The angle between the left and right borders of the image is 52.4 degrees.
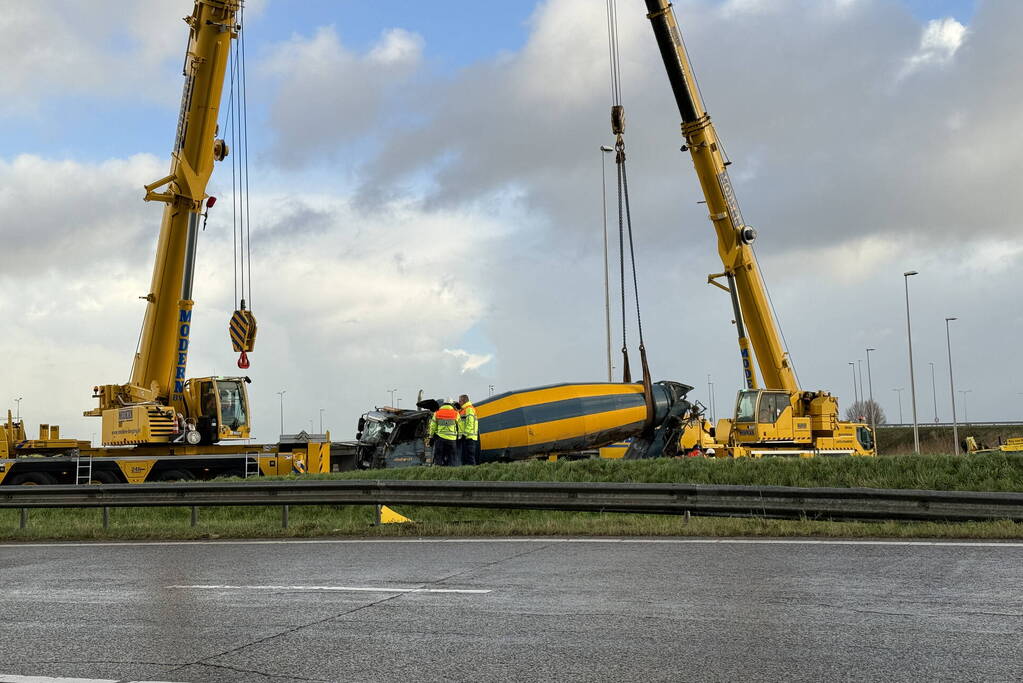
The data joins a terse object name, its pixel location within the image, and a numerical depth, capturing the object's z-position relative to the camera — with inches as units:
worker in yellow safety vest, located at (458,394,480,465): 836.6
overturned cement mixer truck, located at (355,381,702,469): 920.3
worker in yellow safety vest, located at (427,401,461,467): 826.2
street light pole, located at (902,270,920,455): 1966.0
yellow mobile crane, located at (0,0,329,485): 948.0
